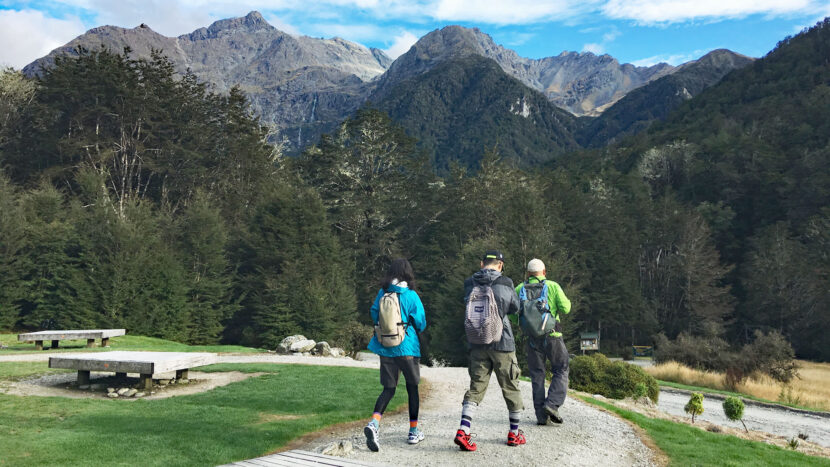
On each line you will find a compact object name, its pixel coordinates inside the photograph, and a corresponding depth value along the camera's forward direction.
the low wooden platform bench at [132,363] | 10.45
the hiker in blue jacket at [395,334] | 6.26
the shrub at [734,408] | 11.74
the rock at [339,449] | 5.92
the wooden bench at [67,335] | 17.78
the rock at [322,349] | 19.95
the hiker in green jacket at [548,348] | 7.37
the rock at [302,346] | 19.95
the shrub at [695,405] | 12.05
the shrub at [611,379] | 15.52
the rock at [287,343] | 20.06
